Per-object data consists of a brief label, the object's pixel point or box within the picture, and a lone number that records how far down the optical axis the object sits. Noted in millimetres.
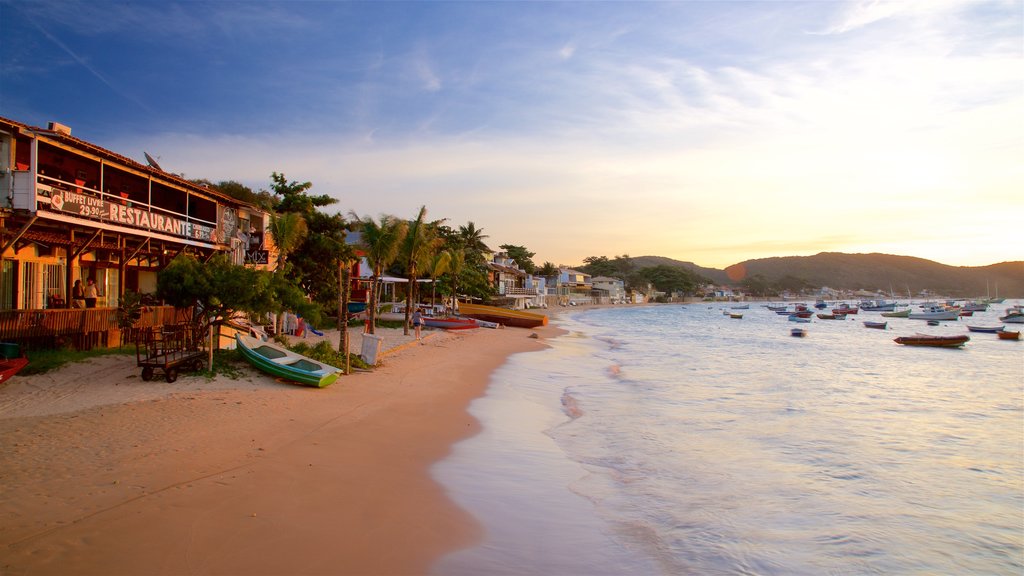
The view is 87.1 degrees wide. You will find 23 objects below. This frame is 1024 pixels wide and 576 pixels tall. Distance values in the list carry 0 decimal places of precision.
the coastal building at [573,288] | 105938
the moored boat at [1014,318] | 69125
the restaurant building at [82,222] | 12961
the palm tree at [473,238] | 59088
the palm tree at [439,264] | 34250
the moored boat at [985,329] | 50219
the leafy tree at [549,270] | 105325
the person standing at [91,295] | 15747
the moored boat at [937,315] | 69938
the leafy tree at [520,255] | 90625
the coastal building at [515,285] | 68500
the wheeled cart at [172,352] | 11570
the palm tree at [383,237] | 23734
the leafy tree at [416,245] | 26641
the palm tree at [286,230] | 21328
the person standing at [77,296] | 15133
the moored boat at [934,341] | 36281
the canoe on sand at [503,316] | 41469
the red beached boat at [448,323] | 33031
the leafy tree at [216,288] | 12172
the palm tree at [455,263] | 37188
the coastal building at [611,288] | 128312
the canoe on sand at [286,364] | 12750
